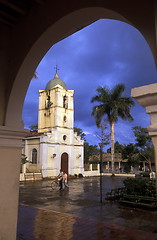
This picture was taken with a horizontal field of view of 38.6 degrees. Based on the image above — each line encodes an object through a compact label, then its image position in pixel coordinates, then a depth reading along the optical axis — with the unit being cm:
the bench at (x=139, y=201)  870
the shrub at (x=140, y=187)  923
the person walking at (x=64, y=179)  1576
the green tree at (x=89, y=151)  4207
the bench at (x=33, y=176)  2209
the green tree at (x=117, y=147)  4267
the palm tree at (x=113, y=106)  2709
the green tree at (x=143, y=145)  2551
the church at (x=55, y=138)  2602
